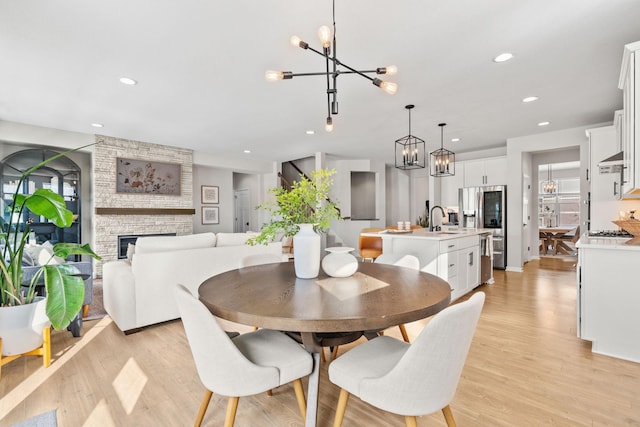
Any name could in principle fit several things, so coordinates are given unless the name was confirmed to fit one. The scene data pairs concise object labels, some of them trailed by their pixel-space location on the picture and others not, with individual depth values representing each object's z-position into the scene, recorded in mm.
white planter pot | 1967
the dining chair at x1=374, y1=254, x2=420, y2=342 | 2305
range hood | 2640
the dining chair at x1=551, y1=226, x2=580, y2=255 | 7348
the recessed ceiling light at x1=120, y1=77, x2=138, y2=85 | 3127
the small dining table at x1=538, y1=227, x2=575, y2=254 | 7484
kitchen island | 3309
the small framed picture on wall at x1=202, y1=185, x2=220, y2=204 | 7660
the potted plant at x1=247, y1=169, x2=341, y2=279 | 1697
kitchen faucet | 4161
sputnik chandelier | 1611
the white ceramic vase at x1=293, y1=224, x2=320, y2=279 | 1729
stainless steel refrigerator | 5691
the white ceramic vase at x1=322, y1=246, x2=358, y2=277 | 1745
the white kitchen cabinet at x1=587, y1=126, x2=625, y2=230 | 3900
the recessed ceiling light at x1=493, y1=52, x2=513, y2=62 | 2633
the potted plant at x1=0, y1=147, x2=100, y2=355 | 1822
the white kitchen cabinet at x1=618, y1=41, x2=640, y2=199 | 2047
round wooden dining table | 1109
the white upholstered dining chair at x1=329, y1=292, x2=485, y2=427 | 1017
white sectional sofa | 2721
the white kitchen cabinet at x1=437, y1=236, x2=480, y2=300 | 3305
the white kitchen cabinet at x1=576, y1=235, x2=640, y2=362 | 2176
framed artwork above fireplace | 5715
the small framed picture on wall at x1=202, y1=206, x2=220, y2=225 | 7621
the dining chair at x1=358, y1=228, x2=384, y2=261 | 4805
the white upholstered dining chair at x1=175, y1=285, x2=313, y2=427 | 1169
